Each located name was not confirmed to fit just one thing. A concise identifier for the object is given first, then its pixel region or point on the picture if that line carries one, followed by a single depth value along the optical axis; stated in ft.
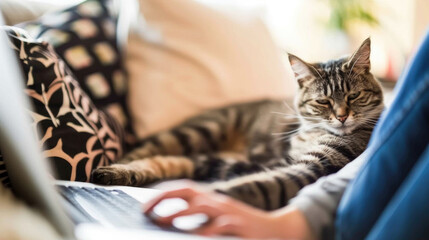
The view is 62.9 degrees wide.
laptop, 1.42
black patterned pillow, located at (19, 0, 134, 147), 2.81
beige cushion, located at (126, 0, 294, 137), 3.39
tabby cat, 1.68
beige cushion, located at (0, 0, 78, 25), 2.48
